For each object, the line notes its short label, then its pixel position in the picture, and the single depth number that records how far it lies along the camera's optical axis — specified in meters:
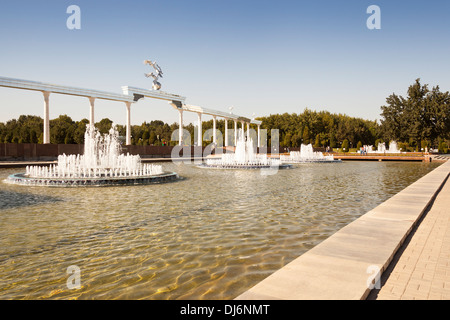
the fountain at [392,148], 67.97
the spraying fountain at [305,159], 38.91
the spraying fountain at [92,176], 15.48
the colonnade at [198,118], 46.27
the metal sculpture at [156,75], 41.91
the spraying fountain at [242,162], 27.38
